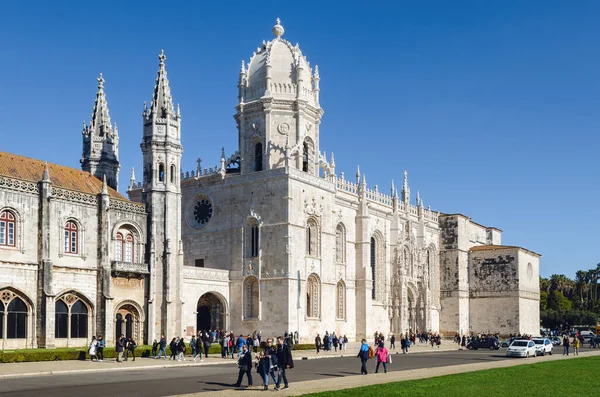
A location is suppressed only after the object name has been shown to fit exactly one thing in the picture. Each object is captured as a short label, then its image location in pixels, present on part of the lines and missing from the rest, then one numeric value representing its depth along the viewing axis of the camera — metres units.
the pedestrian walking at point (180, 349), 40.22
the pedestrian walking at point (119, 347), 37.69
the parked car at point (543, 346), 50.03
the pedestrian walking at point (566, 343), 48.78
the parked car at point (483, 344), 61.84
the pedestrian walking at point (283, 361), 24.91
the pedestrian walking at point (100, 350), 38.59
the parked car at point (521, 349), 47.31
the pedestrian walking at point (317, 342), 50.33
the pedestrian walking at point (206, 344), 43.37
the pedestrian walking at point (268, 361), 24.77
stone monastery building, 43.66
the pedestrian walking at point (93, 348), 38.25
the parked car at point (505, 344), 66.18
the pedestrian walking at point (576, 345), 51.72
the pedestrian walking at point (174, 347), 40.28
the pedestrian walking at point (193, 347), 41.34
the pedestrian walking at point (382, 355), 32.00
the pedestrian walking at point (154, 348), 42.63
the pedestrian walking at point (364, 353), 30.72
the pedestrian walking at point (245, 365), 25.52
